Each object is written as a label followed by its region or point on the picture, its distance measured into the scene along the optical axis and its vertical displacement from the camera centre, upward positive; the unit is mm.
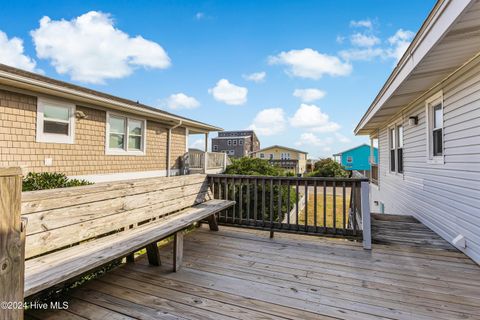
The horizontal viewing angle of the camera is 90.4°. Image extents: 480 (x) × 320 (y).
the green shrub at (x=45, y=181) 4752 -391
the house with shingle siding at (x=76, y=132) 5102 +866
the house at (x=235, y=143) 36344 +3463
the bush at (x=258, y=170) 7781 -203
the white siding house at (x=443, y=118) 2408 +804
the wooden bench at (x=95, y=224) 1698 -616
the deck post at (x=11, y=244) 1019 -361
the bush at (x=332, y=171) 18141 -436
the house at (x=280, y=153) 35219 +1777
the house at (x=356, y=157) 27844 +1020
